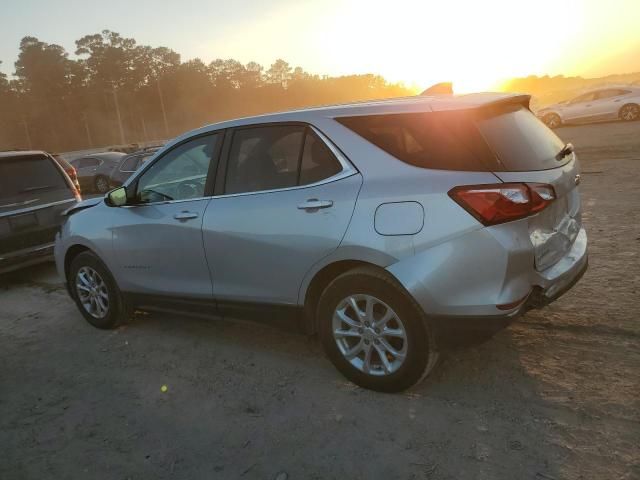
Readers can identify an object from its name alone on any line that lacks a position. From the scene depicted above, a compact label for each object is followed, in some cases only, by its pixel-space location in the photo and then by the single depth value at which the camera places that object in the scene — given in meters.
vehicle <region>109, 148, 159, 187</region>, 12.53
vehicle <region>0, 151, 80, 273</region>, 6.34
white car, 18.97
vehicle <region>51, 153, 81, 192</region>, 8.38
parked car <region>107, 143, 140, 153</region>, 23.11
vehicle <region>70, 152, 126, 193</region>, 17.53
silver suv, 2.65
